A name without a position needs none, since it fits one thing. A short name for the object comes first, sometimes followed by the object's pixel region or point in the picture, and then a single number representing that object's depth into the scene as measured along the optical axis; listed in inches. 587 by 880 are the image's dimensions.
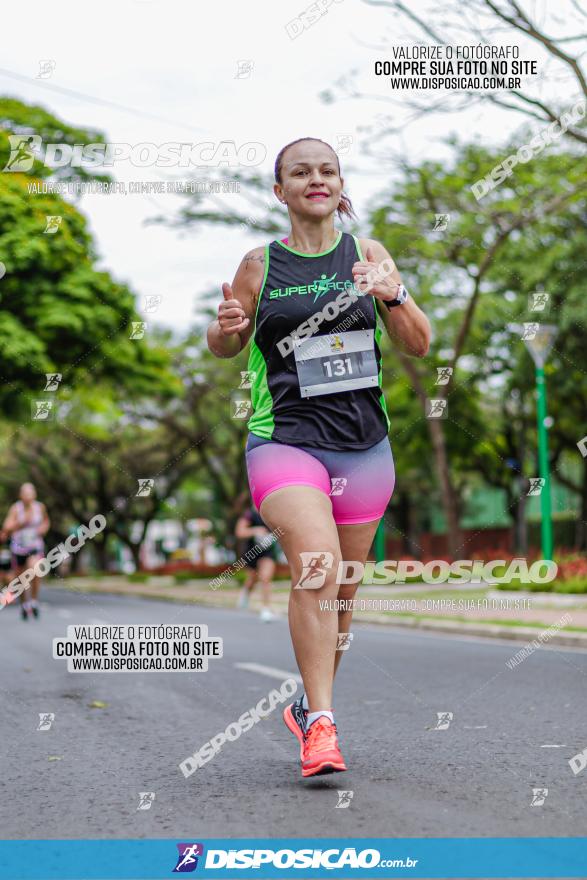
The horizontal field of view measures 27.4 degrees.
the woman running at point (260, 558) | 595.8
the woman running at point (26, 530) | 549.0
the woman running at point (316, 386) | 154.4
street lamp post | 630.5
